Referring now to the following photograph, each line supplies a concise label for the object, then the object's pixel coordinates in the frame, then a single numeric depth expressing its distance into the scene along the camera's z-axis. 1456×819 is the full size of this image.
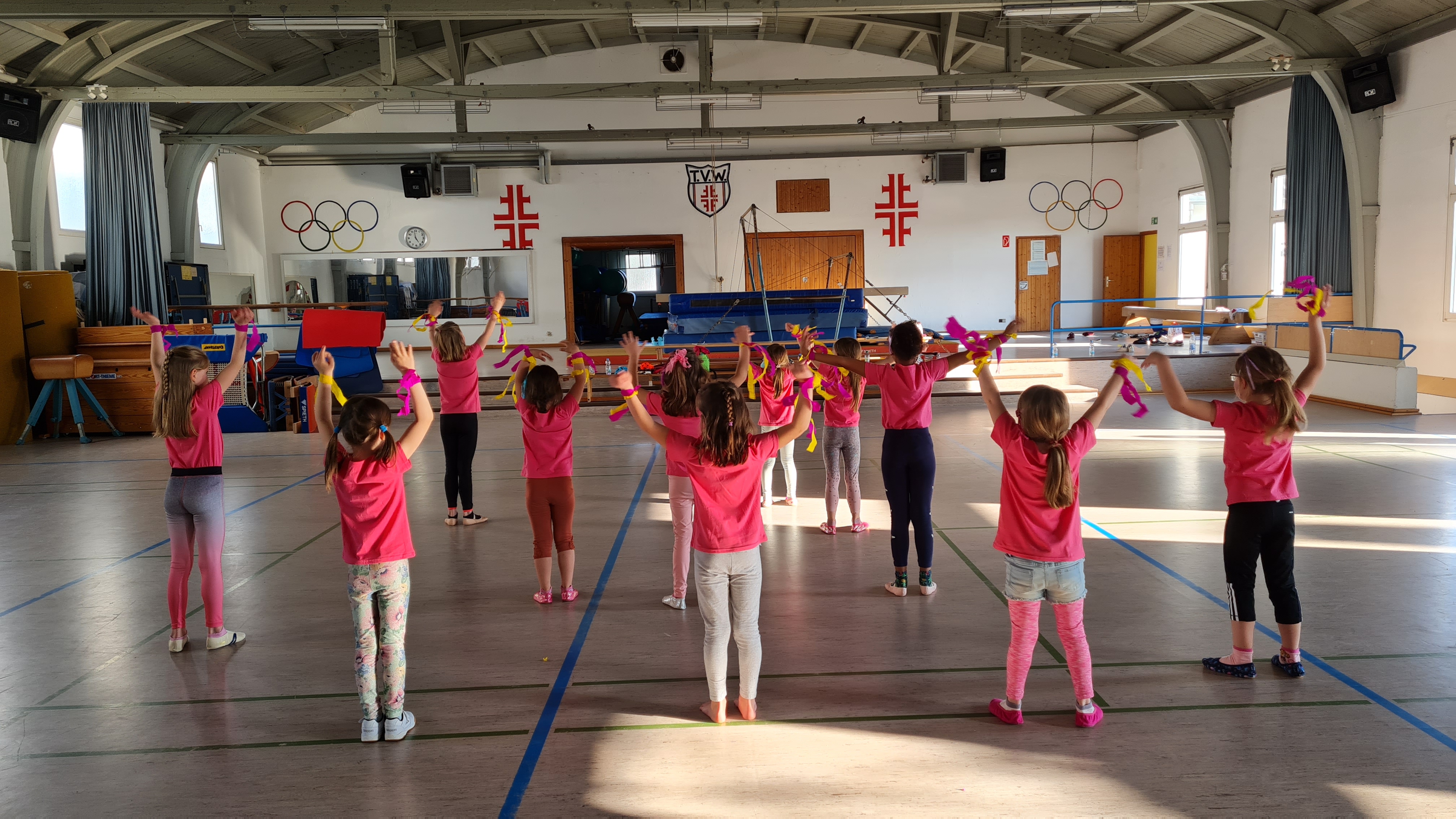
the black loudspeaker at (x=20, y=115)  10.21
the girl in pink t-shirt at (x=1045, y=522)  2.92
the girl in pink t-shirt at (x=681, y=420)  4.07
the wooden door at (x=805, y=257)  18.34
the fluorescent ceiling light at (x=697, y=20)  8.78
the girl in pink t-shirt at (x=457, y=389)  5.61
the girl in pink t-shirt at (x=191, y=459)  3.70
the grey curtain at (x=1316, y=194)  12.49
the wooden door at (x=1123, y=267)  18.47
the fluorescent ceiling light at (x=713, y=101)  11.62
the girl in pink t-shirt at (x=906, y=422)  4.16
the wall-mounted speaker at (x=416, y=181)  17.58
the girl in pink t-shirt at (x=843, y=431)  5.43
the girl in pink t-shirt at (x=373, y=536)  2.97
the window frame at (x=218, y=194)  16.30
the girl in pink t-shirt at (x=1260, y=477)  3.21
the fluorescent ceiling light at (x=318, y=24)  8.59
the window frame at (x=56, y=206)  11.89
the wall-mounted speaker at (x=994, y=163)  17.86
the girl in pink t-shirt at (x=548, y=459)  4.20
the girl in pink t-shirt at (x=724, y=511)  3.01
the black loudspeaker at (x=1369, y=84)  11.34
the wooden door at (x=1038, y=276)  18.45
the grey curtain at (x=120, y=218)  11.90
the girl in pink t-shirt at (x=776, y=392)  5.37
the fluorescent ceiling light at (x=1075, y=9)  8.84
